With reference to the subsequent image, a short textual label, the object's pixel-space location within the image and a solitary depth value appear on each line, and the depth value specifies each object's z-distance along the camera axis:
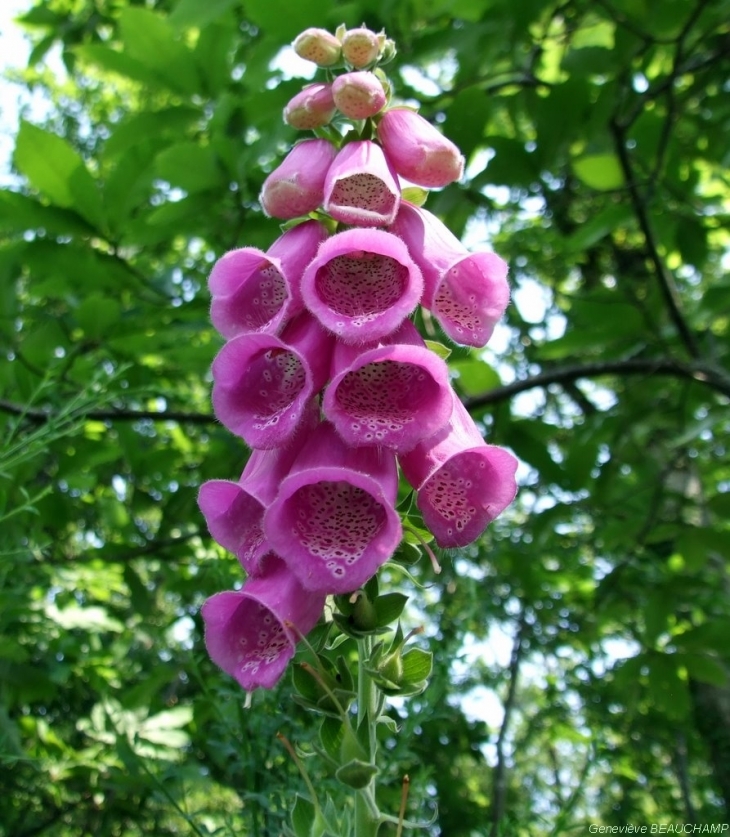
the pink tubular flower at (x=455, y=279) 0.22
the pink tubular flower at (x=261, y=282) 0.21
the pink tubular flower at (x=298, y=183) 0.22
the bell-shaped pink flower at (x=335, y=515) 0.17
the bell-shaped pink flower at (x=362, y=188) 0.21
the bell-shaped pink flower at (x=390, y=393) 0.18
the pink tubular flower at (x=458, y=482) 0.19
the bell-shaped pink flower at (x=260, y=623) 0.18
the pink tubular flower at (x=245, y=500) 0.20
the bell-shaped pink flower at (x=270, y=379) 0.19
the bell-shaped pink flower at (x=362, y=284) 0.19
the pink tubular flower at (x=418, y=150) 0.22
